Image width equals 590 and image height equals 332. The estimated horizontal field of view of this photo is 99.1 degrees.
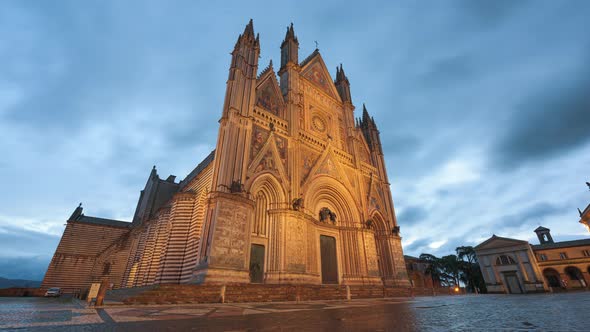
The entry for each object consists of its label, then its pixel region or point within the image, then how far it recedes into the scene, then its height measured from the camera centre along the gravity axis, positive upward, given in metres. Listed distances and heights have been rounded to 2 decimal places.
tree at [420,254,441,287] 41.22 +3.01
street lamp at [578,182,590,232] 22.10 +5.60
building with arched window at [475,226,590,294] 29.48 +2.58
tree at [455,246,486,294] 41.30 +2.58
